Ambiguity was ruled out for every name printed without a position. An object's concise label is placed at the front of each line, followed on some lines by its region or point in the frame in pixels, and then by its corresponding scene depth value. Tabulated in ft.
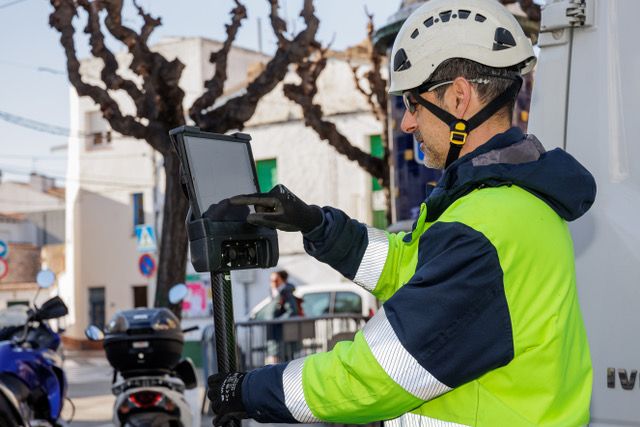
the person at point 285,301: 42.83
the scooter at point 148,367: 20.22
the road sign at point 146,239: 90.12
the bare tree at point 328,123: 45.60
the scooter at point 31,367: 18.94
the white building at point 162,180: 92.79
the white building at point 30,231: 133.49
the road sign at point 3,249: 74.28
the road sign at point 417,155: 30.40
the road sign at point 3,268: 73.51
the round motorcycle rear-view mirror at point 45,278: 24.21
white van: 9.96
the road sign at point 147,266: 79.61
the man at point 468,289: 6.77
